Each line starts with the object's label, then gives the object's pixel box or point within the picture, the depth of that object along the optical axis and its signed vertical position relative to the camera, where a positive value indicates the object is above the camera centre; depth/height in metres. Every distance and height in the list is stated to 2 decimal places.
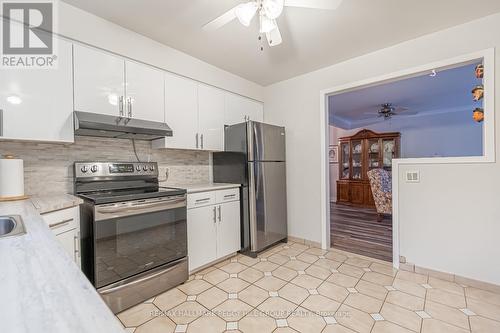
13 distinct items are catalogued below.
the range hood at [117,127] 1.74 +0.33
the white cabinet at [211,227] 2.34 -0.68
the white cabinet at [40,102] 1.54 +0.48
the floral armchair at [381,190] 4.15 -0.47
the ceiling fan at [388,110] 4.56 +1.12
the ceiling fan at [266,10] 1.43 +1.01
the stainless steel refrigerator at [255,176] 2.77 -0.13
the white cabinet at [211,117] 2.72 +0.61
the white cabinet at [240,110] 3.07 +0.82
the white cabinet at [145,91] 2.12 +0.73
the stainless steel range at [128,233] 1.66 -0.53
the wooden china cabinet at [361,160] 5.54 +0.14
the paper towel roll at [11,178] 1.52 -0.07
